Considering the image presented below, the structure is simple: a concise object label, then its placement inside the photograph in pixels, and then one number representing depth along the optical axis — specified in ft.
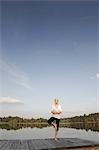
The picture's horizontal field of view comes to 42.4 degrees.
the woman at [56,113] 8.10
